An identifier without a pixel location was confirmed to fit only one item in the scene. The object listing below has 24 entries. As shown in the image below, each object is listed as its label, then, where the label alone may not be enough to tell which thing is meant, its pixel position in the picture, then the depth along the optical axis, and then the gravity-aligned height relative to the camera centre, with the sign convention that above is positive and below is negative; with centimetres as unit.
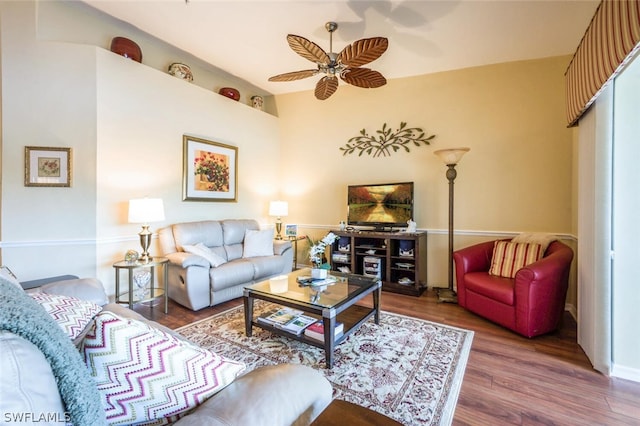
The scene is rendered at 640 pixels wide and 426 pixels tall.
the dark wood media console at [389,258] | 380 -66
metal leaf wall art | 417 +107
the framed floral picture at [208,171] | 394 +59
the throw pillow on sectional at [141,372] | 75 -44
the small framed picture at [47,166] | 280 +44
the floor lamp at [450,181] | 347 +39
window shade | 147 +99
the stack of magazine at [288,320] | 225 -91
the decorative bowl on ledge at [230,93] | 446 +186
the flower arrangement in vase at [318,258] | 267 -45
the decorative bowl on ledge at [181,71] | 381 +188
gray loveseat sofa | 310 -63
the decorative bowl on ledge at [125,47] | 324 +186
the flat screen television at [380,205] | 404 +9
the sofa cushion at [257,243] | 405 -46
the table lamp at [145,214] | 301 -4
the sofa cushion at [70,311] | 116 -44
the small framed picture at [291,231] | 488 -34
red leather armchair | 246 -75
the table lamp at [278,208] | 481 +4
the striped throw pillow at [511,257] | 294 -48
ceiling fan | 236 +136
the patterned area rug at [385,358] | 175 -113
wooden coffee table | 205 -71
